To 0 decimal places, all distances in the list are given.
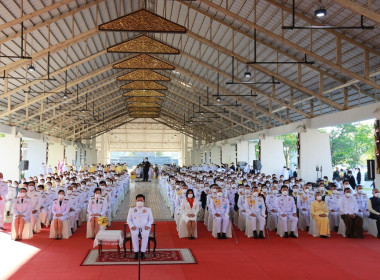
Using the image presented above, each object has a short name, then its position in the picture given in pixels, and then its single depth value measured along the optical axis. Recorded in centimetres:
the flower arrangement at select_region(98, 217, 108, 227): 894
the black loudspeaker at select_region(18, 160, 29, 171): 2311
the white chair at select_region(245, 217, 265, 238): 1099
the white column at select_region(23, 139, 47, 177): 3051
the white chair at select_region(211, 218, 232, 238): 1094
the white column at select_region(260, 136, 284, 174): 2845
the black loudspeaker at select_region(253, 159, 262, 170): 2780
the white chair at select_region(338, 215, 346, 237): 1131
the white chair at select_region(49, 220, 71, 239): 1067
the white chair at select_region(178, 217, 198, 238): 1091
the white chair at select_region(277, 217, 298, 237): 1107
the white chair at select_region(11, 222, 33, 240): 1058
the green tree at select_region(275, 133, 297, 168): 4562
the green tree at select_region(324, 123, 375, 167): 4022
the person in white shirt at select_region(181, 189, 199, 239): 1080
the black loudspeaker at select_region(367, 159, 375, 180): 1563
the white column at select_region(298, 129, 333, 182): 2166
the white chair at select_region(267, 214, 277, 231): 1218
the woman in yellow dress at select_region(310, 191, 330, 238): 1104
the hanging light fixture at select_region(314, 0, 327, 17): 868
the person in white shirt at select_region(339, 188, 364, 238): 1103
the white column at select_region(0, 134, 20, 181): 2389
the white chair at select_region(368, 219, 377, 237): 1131
